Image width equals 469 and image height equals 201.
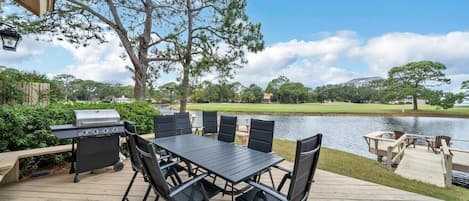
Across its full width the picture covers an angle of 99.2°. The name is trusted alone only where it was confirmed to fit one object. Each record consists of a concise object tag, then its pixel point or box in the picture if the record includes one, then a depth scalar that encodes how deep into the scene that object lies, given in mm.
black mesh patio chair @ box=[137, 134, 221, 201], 1511
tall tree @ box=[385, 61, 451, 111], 21938
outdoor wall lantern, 3008
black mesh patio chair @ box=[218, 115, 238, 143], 3262
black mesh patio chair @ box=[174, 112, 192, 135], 3699
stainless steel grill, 2791
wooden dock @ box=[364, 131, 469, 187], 4423
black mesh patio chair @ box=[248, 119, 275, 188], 2607
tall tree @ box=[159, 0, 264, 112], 6484
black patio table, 1727
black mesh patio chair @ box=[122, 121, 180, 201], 1775
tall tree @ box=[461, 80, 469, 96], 18638
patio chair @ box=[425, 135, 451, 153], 7023
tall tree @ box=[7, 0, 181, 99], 5090
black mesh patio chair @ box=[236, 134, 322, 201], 1362
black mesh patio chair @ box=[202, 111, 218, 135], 4855
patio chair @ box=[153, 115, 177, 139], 3229
